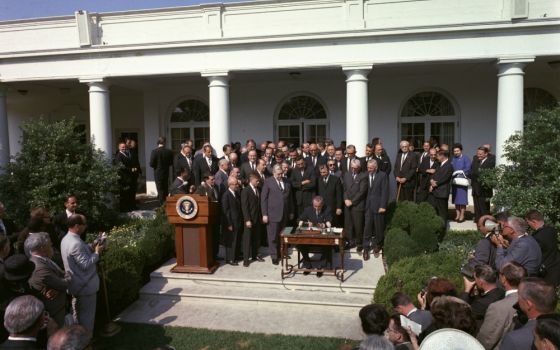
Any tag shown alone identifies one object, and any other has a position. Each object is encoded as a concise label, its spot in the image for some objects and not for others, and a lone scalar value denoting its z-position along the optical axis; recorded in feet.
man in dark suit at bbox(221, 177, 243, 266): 27.25
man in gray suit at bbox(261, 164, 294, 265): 27.53
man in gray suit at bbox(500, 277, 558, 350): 9.71
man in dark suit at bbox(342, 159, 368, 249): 28.48
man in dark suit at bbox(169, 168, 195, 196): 29.17
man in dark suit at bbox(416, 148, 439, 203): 34.40
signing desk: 23.53
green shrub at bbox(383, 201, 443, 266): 24.66
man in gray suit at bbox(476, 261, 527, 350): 11.59
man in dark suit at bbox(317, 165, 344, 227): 29.40
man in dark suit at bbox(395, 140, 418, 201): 34.32
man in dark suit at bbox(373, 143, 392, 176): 33.78
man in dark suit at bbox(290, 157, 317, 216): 30.04
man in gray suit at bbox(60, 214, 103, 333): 16.46
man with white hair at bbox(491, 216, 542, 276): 15.84
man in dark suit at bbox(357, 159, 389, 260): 28.48
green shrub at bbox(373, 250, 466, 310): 18.83
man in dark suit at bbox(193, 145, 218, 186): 34.37
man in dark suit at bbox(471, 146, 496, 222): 33.12
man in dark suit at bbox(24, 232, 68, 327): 14.23
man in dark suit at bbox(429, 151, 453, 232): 32.78
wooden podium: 25.12
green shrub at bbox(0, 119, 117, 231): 31.60
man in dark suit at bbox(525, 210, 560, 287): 17.08
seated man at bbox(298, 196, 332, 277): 25.75
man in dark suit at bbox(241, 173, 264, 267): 27.40
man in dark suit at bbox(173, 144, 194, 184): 35.60
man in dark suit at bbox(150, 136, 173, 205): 39.14
